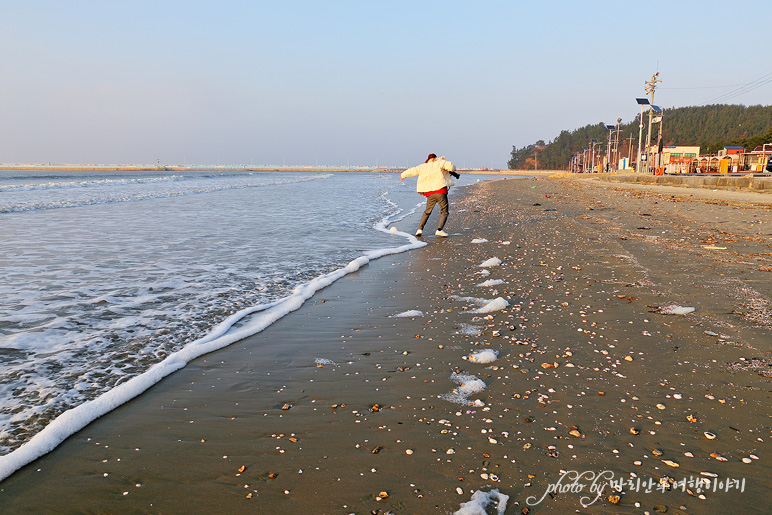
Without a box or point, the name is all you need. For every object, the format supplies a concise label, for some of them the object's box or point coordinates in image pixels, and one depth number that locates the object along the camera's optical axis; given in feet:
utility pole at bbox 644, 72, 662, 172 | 153.67
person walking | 41.81
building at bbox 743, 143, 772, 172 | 151.00
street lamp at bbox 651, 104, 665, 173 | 143.84
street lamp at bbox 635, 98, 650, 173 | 170.69
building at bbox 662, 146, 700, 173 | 169.58
